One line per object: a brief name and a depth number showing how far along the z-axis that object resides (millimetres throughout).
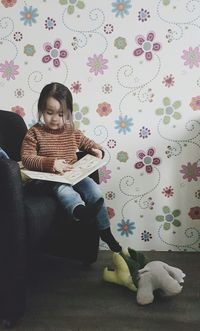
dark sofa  1128
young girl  1374
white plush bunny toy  1294
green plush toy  1402
